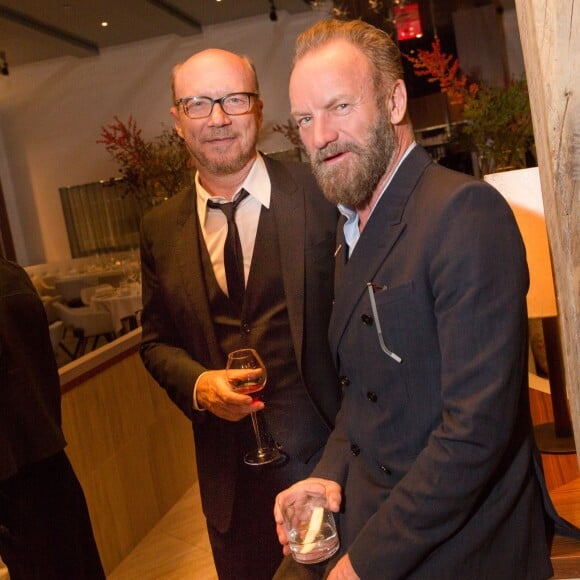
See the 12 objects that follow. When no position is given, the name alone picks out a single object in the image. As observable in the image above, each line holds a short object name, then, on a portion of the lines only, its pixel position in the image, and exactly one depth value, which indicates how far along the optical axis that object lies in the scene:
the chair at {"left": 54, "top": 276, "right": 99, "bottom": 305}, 10.66
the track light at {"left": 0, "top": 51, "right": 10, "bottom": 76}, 11.95
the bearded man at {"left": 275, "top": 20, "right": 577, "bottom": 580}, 1.27
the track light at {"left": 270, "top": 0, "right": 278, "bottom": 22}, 11.70
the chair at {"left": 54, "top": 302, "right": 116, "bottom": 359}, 6.41
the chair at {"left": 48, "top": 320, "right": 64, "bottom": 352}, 6.24
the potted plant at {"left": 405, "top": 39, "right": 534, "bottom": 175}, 4.62
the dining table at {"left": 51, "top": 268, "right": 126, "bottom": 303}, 10.34
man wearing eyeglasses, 2.13
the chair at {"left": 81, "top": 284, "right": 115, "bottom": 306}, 8.82
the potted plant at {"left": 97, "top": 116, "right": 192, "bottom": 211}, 7.82
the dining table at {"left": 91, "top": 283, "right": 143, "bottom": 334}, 7.93
